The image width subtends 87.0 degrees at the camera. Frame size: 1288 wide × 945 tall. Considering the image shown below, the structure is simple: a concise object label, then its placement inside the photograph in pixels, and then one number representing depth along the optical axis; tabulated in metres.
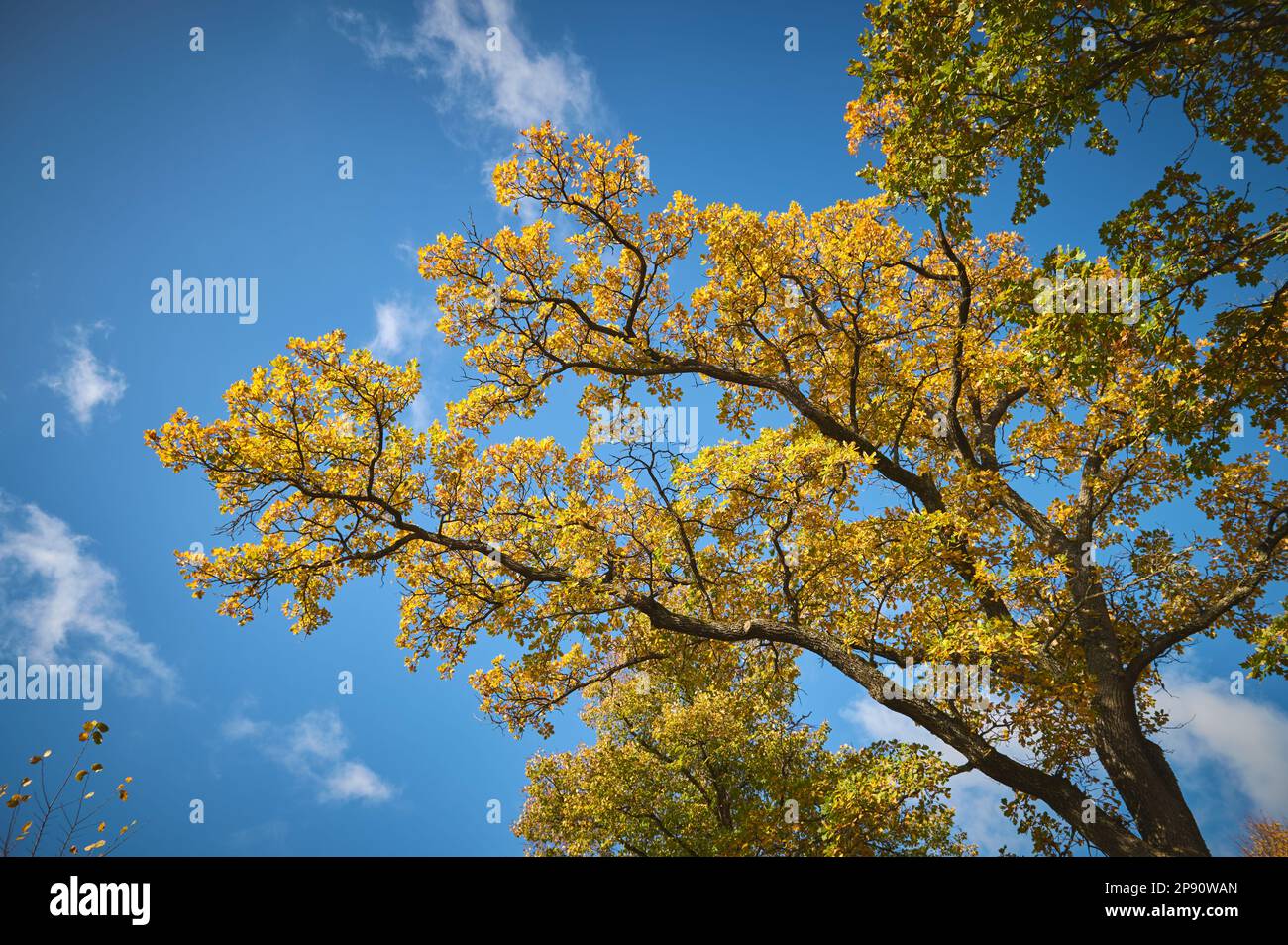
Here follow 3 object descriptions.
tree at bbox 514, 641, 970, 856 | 16.44
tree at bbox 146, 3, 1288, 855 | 6.66
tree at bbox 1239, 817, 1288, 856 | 30.28
